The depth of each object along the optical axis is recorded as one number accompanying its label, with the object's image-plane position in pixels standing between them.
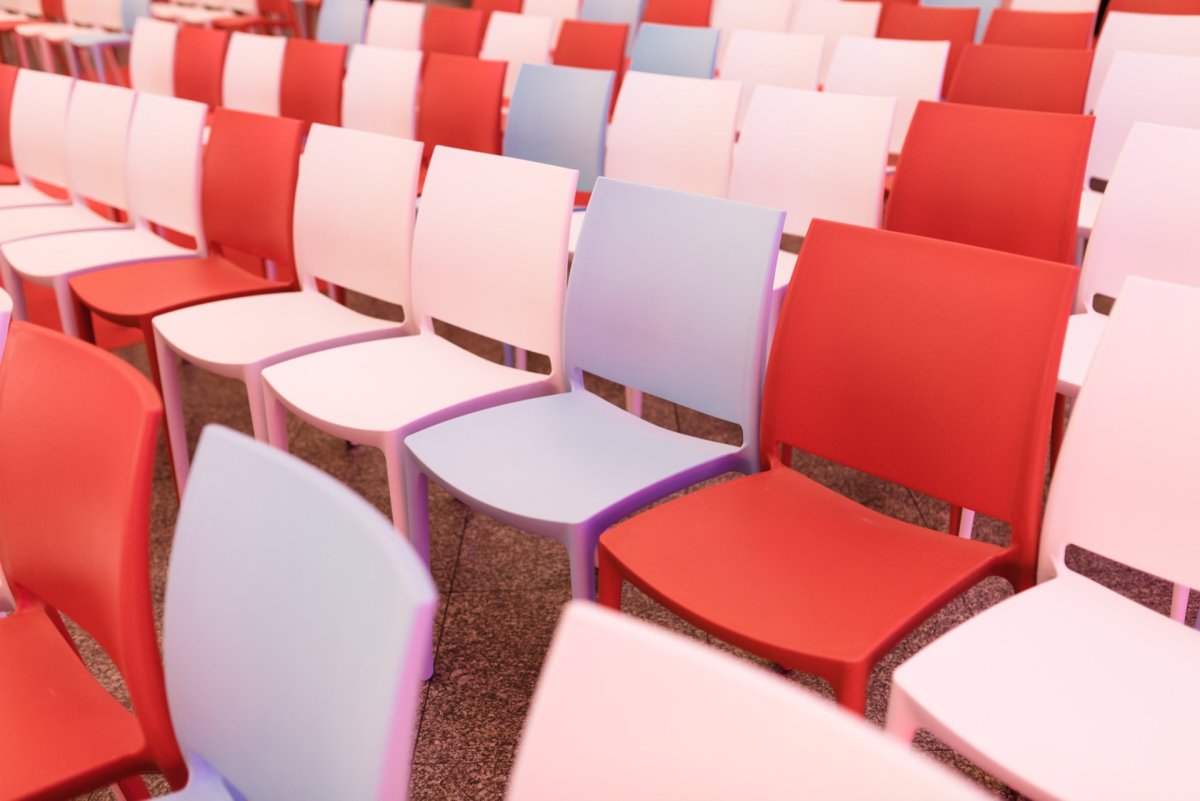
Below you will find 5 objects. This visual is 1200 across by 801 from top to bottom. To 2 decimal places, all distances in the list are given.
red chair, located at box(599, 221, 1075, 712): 1.34
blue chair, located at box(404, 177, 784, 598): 1.65
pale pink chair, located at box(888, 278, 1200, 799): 1.05
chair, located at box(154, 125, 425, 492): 2.28
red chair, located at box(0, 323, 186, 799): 1.09
